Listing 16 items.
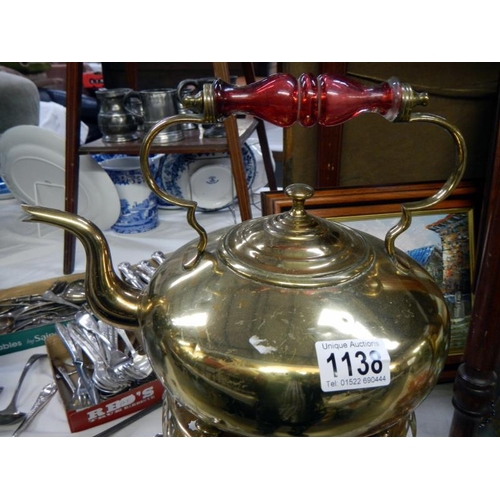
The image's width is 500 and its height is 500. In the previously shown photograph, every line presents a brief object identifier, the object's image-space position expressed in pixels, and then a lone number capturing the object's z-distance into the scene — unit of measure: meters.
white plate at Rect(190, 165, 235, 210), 1.40
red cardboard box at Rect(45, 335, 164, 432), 0.70
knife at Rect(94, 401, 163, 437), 0.71
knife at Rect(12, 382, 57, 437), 0.73
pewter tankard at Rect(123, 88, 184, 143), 1.09
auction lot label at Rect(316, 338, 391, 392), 0.39
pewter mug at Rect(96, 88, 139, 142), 1.14
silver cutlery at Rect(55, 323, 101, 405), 0.74
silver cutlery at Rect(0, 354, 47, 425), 0.72
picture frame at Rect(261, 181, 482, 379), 0.77
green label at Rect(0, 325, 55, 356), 0.90
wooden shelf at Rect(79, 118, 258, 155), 1.08
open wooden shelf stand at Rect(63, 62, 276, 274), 1.02
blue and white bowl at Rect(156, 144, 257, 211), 1.38
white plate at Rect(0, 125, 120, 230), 1.29
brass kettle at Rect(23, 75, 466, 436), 0.40
